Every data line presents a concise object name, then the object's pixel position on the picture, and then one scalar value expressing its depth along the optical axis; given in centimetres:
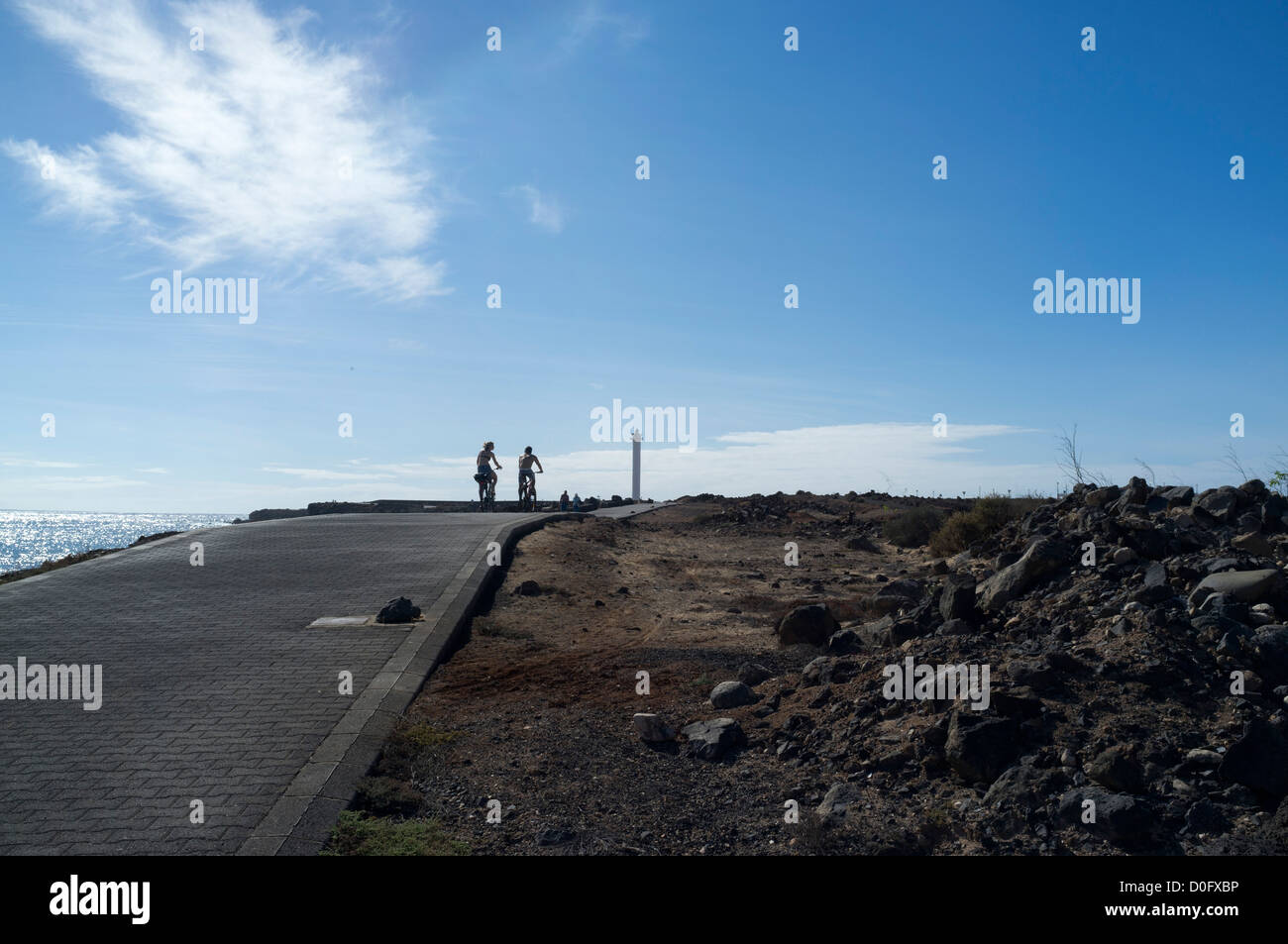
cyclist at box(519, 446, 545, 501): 2428
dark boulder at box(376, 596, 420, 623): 1038
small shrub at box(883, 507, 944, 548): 2257
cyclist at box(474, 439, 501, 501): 2480
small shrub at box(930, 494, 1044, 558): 1920
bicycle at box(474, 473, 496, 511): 2569
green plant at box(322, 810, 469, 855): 498
